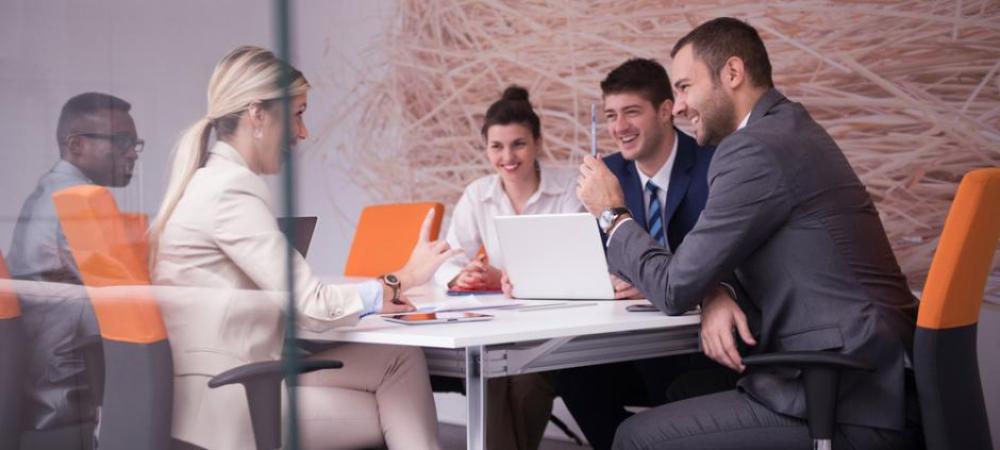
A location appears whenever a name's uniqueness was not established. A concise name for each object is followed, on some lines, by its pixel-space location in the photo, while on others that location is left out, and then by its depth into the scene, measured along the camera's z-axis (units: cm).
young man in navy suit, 332
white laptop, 273
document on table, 278
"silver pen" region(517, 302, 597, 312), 268
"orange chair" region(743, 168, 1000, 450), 203
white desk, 206
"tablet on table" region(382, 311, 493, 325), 234
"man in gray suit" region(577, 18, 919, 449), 215
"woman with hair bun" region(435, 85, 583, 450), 394
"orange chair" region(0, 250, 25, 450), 112
